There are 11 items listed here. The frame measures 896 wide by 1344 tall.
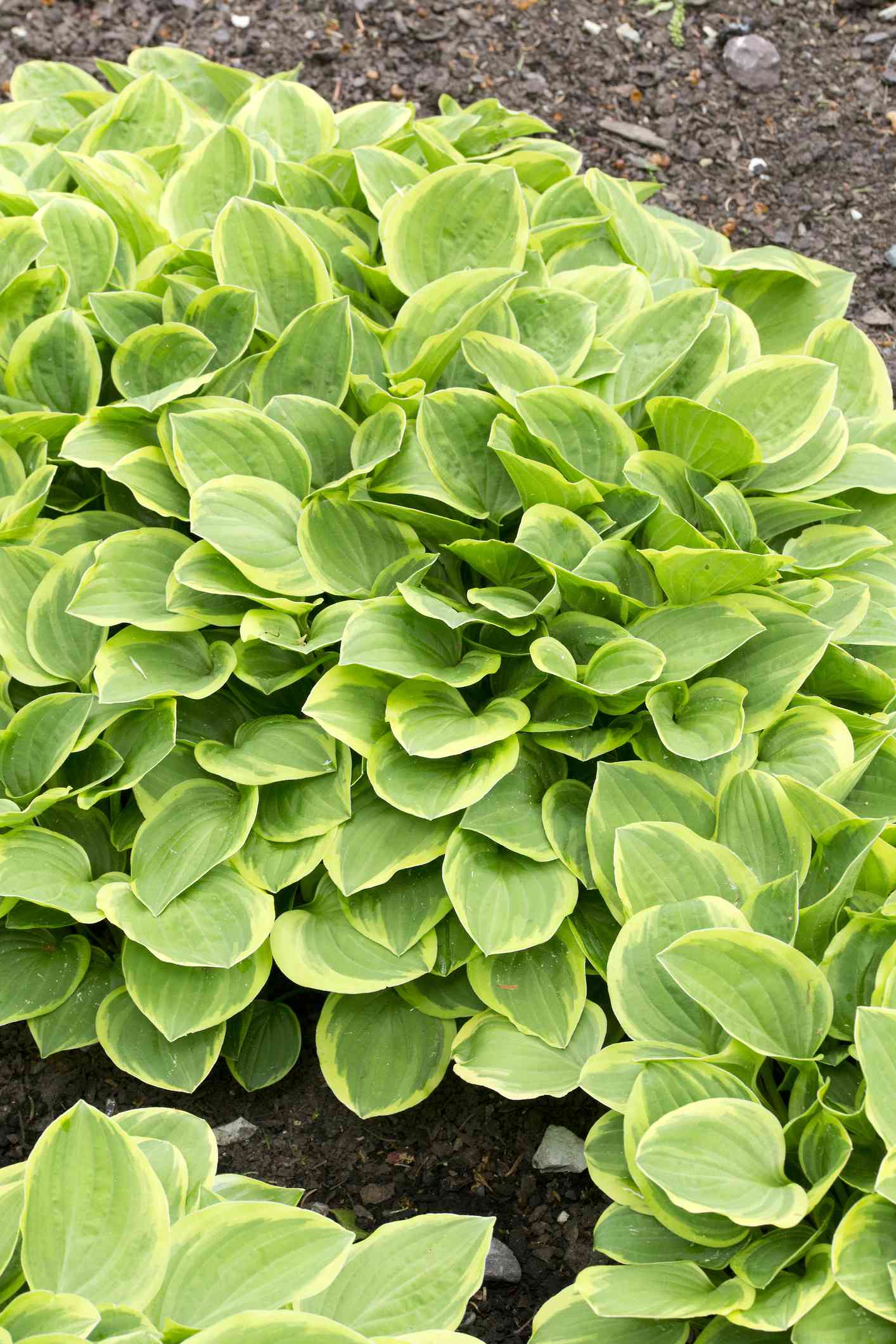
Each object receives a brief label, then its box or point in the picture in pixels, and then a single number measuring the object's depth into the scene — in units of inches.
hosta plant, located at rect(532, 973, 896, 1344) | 62.8
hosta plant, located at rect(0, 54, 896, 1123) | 81.1
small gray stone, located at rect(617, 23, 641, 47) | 179.2
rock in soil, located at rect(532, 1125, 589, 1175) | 88.0
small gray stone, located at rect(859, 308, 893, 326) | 152.6
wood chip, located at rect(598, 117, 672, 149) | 172.1
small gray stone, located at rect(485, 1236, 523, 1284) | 83.7
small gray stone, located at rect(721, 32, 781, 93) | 175.2
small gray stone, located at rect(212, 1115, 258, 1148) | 90.8
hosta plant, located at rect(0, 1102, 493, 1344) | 52.8
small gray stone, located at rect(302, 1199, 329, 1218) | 87.5
